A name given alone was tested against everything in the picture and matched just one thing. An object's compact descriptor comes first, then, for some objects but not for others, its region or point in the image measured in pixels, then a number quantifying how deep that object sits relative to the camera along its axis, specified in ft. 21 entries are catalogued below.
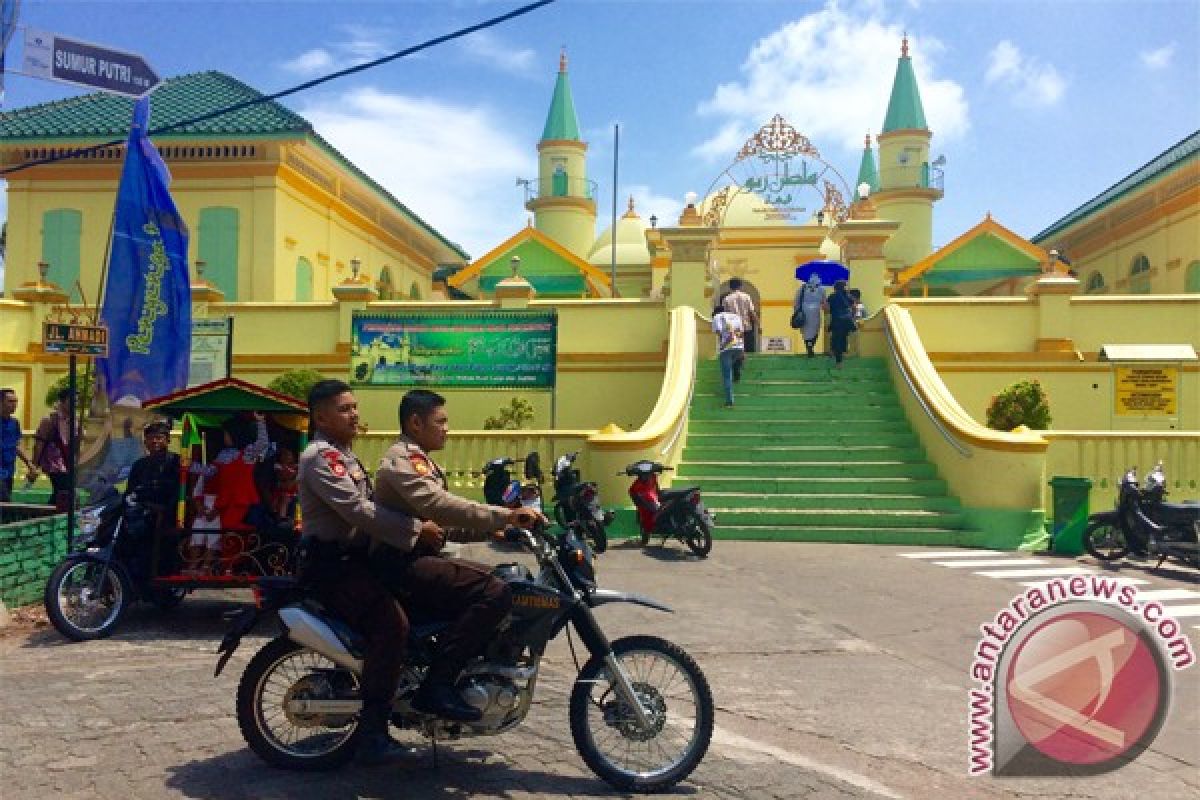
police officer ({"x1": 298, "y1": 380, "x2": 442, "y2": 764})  13.56
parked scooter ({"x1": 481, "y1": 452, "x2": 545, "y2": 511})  30.83
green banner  55.47
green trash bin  37.78
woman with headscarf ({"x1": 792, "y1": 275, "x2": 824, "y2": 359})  60.29
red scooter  35.83
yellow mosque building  42.04
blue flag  37.19
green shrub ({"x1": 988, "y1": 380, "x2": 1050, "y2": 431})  50.42
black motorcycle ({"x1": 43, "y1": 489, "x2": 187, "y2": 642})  22.79
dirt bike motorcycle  13.78
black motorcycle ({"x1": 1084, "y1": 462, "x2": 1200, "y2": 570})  34.27
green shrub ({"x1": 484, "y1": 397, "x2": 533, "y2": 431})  55.26
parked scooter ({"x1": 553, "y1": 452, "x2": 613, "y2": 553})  33.42
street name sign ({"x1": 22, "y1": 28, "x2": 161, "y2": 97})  31.35
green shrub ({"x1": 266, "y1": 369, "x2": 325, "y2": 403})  52.39
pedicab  23.21
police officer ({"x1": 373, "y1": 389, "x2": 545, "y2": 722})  13.56
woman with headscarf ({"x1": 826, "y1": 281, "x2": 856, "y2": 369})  56.03
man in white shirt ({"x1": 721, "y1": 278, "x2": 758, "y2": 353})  56.80
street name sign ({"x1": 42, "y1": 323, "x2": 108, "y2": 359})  26.13
